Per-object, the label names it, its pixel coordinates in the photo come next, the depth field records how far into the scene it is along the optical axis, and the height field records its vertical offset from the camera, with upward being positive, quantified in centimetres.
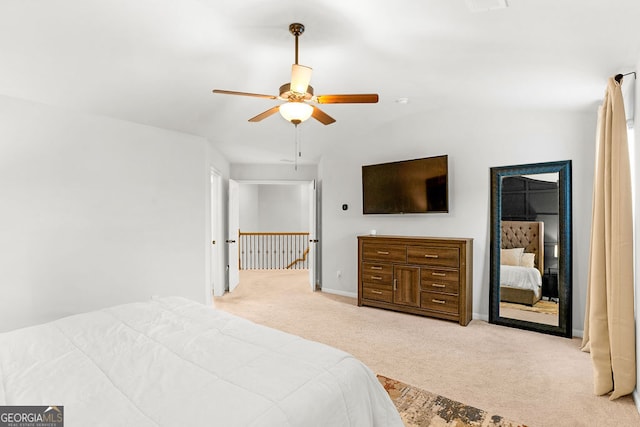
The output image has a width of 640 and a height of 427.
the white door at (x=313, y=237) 568 -41
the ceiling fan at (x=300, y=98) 224 +82
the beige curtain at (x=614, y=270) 230 -40
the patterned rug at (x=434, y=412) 207 -129
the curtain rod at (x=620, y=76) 239 +100
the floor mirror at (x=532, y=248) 355 -37
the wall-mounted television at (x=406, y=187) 428 +38
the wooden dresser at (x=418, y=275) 389 -76
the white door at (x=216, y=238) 541 -39
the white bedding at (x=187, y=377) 107 -62
